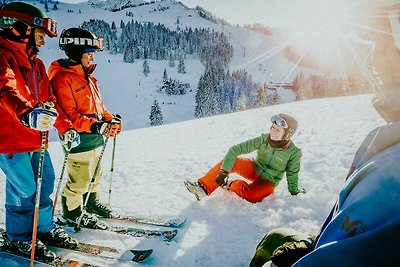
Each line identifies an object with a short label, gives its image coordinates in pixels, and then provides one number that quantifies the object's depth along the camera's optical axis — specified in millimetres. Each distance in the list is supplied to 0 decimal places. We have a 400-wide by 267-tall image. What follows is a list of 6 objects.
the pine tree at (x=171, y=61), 109062
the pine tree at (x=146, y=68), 97756
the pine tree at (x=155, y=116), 64812
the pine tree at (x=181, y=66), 106500
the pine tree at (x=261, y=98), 60450
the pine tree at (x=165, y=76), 97000
